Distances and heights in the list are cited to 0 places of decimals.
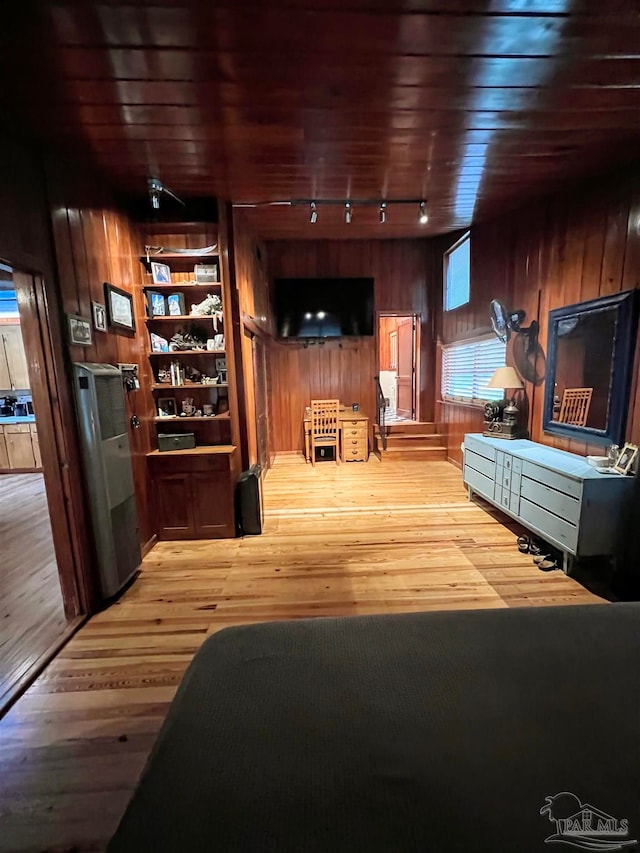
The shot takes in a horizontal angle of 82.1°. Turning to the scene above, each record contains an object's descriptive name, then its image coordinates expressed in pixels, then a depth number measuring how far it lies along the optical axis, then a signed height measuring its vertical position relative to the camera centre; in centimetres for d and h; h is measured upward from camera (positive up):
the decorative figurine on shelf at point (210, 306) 326 +66
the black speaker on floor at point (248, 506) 341 -117
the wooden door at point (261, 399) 488 -28
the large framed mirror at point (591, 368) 263 +2
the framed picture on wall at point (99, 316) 256 +48
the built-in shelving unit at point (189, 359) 324 +21
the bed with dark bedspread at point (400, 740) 68 -83
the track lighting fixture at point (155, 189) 273 +144
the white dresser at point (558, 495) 249 -93
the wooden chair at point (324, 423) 593 -73
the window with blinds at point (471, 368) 451 +8
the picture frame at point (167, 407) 339 -23
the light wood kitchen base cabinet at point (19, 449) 549 -93
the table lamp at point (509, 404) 374 -33
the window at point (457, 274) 522 +151
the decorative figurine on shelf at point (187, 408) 340 -24
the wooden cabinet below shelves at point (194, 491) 324 -98
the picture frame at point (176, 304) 325 +69
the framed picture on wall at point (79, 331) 230 +35
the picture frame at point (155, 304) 322 +69
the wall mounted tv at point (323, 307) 604 +118
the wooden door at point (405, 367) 781 +19
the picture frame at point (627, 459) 249 -61
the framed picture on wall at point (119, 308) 272 +58
